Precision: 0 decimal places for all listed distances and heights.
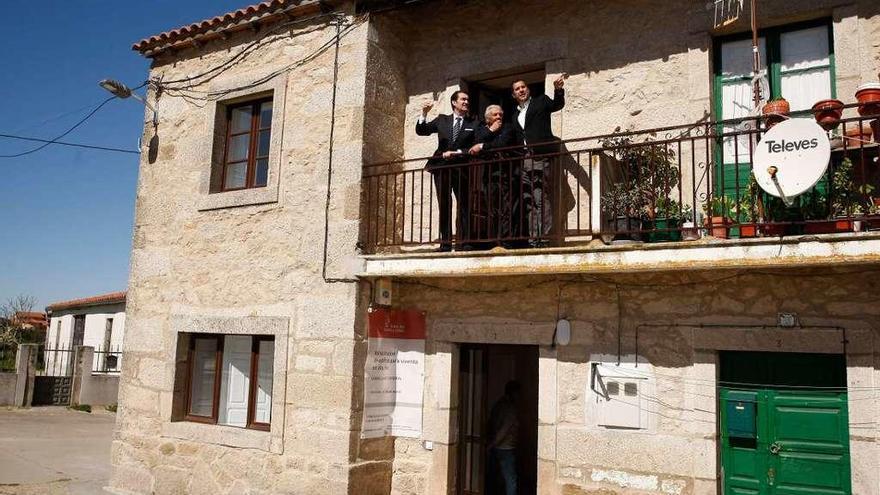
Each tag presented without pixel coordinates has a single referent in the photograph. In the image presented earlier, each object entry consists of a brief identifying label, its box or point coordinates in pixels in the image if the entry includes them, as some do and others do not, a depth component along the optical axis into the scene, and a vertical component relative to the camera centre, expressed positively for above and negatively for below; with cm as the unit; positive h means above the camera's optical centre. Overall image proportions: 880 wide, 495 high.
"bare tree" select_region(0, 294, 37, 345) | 2748 +66
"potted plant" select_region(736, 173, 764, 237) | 562 +127
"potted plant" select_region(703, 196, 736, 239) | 583 +124
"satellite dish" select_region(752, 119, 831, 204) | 517 +152
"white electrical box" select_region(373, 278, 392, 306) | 763 +67
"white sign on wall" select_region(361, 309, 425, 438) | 750 -16
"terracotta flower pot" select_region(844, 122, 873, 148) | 564 +185
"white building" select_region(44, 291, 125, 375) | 2346 +74
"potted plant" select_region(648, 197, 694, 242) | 617 +128
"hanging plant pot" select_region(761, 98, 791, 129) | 566 +201
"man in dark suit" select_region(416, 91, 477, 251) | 722 +203
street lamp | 929 +324
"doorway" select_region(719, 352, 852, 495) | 571 -40
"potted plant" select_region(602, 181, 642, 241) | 635 +136
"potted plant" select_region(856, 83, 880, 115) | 541 +204
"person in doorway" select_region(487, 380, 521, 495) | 757 -76
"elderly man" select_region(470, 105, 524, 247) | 682 +175
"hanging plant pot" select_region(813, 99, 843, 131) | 543 +192
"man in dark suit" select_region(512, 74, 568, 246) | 678 +207
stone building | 592 +79
